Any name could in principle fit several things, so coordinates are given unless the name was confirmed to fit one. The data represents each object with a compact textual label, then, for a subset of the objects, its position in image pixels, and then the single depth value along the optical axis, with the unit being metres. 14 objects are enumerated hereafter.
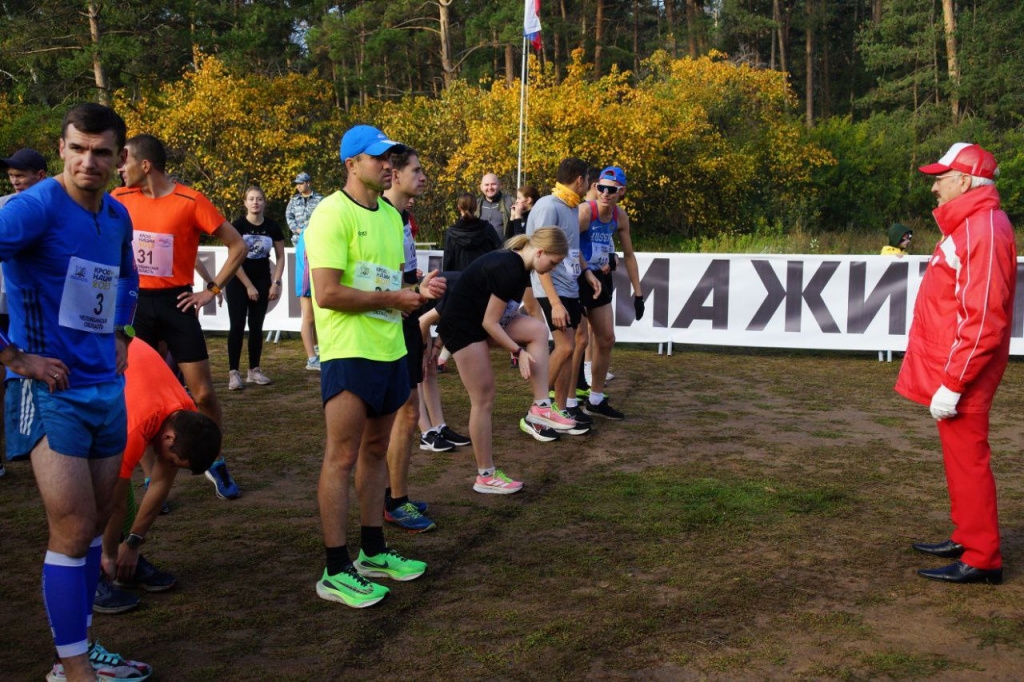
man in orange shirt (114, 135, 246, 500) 5.68
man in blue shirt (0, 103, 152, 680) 3.22
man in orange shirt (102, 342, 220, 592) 4.02
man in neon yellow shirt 4.12
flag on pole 16.31
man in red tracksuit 4.45
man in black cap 5.61
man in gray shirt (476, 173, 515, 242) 11.78
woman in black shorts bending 6.05
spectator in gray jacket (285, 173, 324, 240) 12.10
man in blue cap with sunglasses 8.34
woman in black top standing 9.55
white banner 11.66
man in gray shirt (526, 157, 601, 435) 7.76
